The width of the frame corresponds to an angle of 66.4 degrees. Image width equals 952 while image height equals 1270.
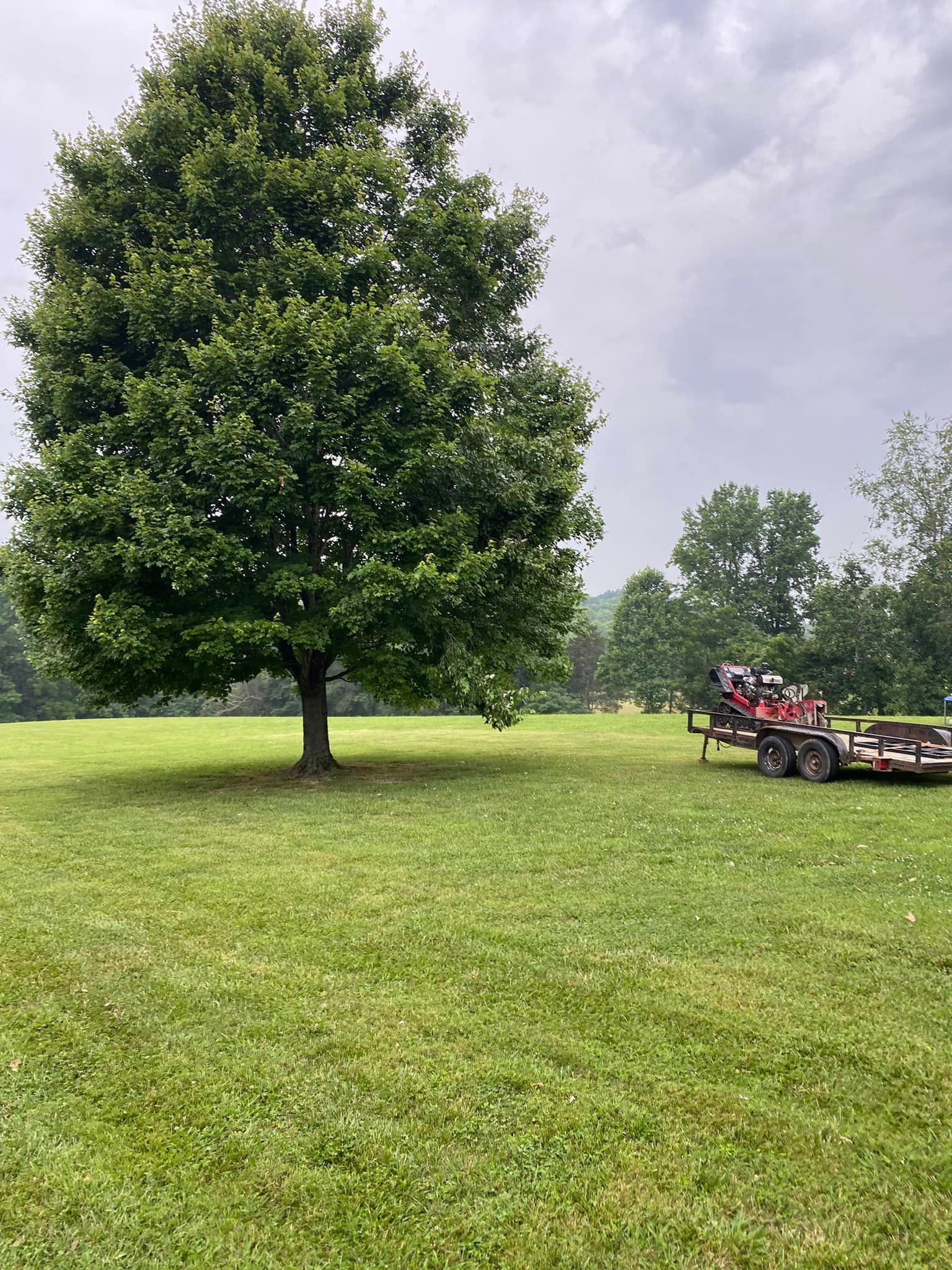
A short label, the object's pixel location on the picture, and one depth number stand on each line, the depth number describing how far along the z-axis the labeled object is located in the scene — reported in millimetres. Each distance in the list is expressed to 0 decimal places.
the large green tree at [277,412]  13047
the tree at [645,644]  69312
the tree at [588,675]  91125
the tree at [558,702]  69500
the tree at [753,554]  68125
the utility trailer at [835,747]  12953
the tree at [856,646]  53781
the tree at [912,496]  47531
